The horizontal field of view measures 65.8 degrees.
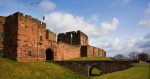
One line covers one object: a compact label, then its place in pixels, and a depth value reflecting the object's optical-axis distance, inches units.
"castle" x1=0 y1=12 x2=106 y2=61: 576.0
